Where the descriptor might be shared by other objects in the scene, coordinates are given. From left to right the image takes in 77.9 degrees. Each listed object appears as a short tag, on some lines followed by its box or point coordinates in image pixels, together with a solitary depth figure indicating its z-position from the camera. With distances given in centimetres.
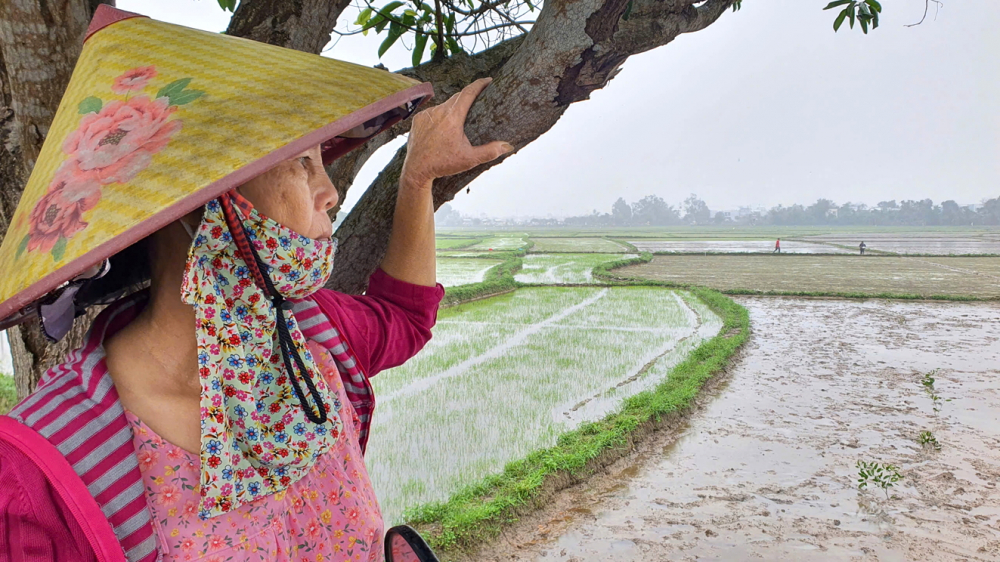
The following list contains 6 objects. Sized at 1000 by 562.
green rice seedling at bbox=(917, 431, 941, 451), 542
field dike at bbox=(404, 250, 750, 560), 378
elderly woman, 65
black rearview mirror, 100
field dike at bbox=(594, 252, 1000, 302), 1251
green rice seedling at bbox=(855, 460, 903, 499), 455
